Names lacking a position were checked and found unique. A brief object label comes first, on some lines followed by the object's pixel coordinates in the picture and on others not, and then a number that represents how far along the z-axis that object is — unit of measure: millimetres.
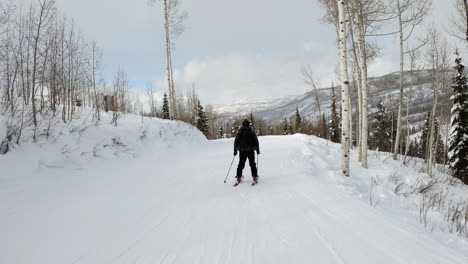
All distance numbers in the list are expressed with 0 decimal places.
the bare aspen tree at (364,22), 12781
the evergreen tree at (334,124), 52491
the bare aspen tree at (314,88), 33434
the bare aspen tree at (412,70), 22516
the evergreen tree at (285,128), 73650
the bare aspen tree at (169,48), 20094
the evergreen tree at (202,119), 46375
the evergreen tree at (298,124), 74094
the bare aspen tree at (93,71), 16189
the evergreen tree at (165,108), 44888
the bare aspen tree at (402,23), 15017
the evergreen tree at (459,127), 25984
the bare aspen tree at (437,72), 21688
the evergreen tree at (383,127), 47625
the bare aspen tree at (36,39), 9227
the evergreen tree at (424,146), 51197
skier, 8453
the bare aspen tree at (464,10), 9775
